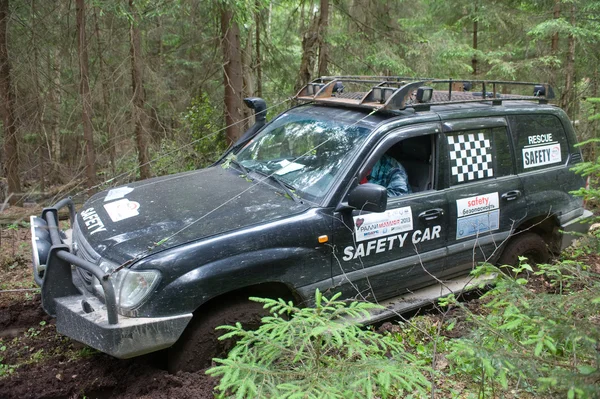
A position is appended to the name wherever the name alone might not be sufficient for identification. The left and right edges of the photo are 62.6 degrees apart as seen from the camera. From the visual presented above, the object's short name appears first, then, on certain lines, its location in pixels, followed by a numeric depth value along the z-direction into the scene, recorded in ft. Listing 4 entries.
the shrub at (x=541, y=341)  6.56
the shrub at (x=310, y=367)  6.95
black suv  10.64
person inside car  14.65
